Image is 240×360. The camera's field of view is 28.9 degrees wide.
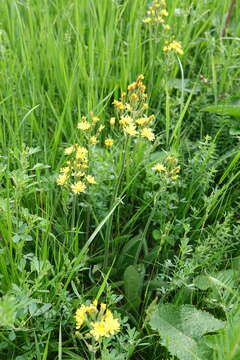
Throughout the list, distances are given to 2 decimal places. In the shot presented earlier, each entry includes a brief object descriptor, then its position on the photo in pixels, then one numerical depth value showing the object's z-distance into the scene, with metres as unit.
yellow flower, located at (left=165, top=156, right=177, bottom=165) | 0.58
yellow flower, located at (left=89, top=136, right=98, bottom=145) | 0.60
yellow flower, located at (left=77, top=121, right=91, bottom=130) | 0.61
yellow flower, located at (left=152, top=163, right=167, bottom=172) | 0.61
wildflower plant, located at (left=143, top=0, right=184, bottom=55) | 0.80
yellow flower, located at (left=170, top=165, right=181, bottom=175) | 0.59
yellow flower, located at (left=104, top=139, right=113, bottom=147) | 0.62
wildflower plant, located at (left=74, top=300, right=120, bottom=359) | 0.44
